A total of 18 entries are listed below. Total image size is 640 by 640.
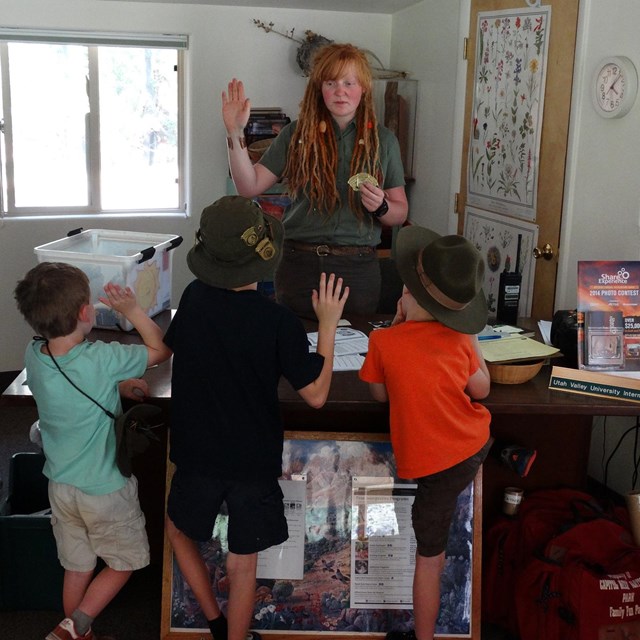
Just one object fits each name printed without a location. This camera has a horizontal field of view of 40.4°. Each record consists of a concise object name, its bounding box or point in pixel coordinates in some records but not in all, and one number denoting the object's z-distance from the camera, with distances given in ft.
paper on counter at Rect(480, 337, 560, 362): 7.70
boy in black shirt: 6.28
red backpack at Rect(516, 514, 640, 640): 7.40
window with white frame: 15.53
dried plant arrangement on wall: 15.98
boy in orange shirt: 6.48
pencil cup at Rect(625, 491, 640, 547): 7.79
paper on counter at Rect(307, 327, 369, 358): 8.21
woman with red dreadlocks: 8.95
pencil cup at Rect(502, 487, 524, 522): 8.54
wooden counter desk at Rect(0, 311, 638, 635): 7.57
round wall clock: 9.75
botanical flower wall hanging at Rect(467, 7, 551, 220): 11.54
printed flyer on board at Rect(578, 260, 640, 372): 7.86
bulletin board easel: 7.89
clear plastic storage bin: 8.49
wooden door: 10.88
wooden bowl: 7.56
